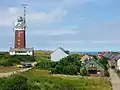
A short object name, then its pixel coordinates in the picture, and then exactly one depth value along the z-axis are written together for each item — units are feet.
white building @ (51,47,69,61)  345.10
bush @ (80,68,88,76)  232.73
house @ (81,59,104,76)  251.70
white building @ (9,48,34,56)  404.57
